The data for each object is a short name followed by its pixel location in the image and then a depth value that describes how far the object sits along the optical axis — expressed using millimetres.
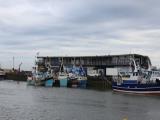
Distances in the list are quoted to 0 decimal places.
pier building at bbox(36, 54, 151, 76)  67309
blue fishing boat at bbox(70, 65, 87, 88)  59152
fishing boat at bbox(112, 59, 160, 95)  43639
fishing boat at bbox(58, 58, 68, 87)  59217
